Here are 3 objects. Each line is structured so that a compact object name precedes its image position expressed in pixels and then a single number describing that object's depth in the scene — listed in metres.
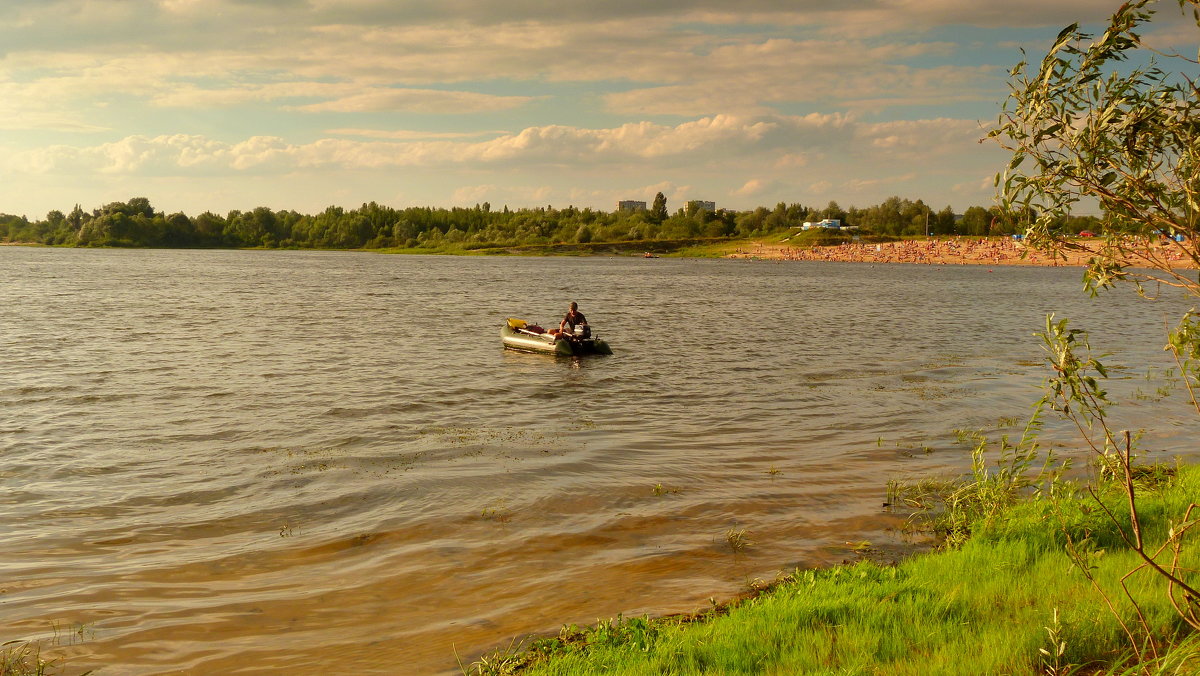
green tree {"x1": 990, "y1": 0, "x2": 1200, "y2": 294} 4.99
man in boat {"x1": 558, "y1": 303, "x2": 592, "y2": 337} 28.45
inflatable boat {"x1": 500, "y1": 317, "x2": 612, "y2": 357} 28.06
